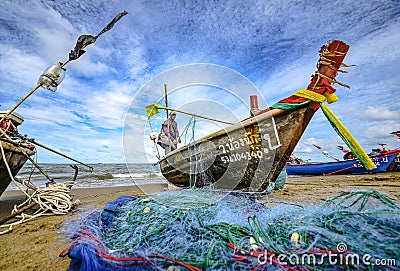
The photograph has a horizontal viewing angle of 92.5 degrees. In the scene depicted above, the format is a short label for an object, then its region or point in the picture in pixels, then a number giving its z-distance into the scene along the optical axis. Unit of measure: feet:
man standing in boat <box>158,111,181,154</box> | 23.68
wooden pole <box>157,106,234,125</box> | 17.15
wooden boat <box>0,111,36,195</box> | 11.33
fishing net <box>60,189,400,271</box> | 4.16
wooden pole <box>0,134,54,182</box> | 11.37
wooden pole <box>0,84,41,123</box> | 11.32
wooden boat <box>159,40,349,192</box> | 10.05
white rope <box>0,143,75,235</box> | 11.48
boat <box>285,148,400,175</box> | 32.78
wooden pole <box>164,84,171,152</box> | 25.48
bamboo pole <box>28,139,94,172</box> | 13.89
